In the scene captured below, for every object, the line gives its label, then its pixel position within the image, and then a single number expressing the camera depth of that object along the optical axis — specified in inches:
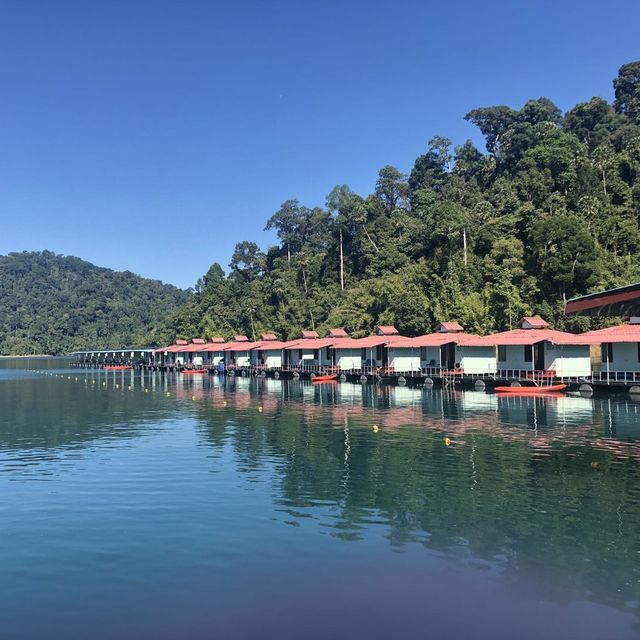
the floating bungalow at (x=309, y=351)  2920.8
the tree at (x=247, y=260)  5374.0
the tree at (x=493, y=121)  4394.7
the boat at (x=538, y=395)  1708.9
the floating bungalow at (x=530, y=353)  1894.1
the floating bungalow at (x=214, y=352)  3708.9
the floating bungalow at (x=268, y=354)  3211.1
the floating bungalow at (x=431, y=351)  2279.8
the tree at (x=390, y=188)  4399.6
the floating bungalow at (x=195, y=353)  3950.8
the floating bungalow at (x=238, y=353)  3492.6
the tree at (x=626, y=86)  4072.3
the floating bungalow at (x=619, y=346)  1740.9
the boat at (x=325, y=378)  2642.7
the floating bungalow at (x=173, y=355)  4116.9
